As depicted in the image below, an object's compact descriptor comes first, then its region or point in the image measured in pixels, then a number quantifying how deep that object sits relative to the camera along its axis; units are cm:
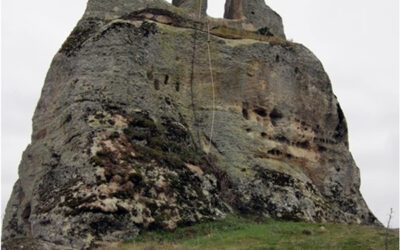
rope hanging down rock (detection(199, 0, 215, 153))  3154
